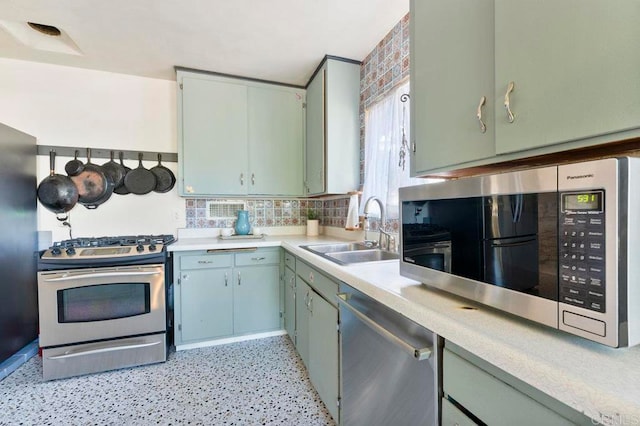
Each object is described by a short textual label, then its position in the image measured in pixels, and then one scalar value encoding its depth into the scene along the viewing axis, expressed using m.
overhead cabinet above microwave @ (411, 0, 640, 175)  0.56
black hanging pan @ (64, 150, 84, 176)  2.44
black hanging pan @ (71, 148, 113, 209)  2.46
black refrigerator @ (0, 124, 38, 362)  1.97
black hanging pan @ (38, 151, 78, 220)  2.35
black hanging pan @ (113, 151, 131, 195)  2.57
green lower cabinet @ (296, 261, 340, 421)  1.40
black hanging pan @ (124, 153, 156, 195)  2.59
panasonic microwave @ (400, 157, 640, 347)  0.47
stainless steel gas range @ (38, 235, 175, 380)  1.90
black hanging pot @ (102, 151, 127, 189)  2.54
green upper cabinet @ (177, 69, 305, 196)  2.47
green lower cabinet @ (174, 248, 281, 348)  2.23
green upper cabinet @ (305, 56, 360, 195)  2.30
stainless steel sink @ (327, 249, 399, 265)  1.82
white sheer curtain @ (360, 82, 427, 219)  1.81
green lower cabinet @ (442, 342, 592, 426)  0.50
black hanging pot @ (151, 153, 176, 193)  2.68
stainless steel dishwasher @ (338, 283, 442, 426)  0.77
